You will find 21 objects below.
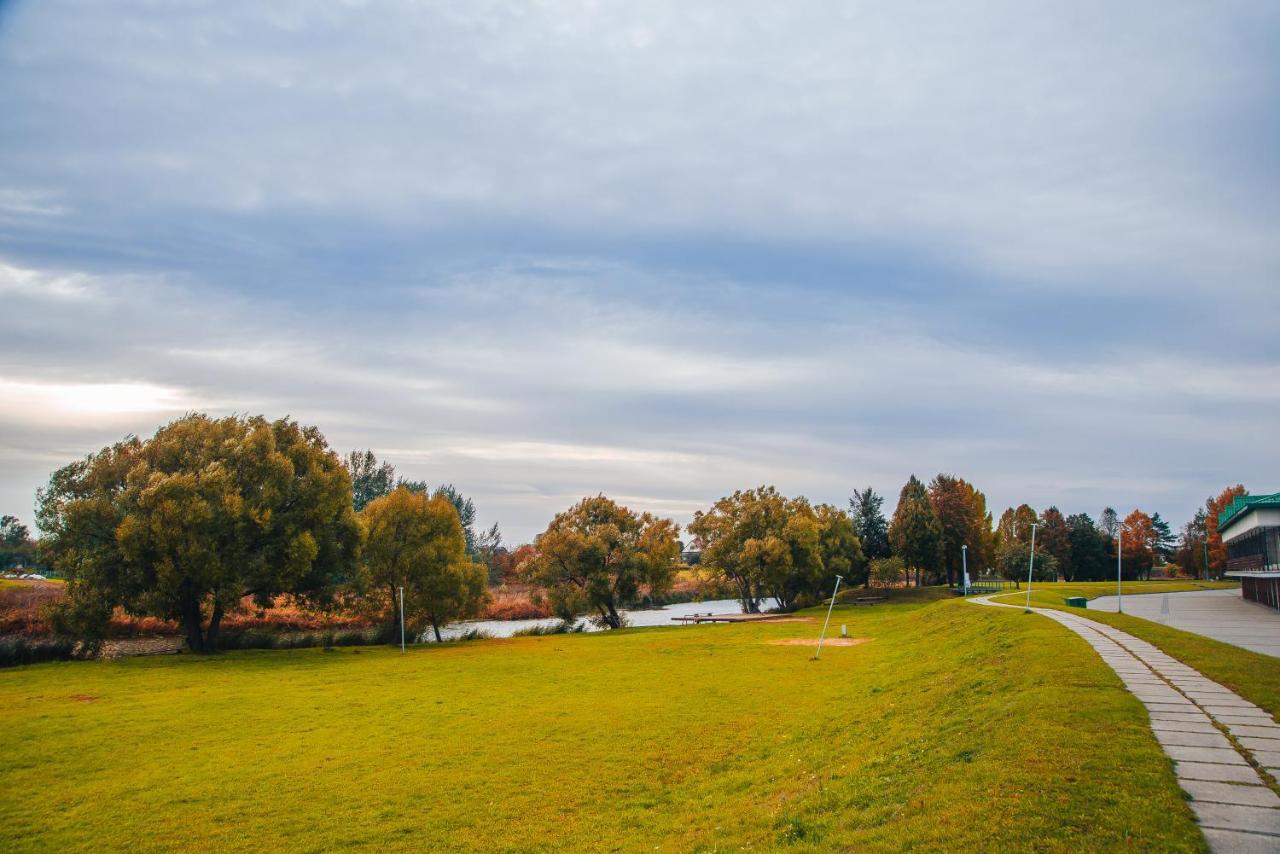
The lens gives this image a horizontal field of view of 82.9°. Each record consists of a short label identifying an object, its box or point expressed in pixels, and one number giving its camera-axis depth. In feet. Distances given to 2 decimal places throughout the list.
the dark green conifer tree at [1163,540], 531.91
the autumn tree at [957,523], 291.79
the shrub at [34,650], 121.90
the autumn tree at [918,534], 275.80
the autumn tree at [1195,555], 406.82
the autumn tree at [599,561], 199.11
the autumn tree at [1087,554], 369.09
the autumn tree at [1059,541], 372.42
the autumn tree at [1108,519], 585.79
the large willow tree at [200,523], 129.08
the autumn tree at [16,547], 404.77
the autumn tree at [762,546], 220.23
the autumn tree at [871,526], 307.78
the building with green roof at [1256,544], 160.15
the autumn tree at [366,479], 441.68
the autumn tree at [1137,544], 382.63
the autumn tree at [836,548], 243.60
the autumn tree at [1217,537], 368.27
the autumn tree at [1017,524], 393.29
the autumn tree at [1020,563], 306.35
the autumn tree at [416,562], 164.86
